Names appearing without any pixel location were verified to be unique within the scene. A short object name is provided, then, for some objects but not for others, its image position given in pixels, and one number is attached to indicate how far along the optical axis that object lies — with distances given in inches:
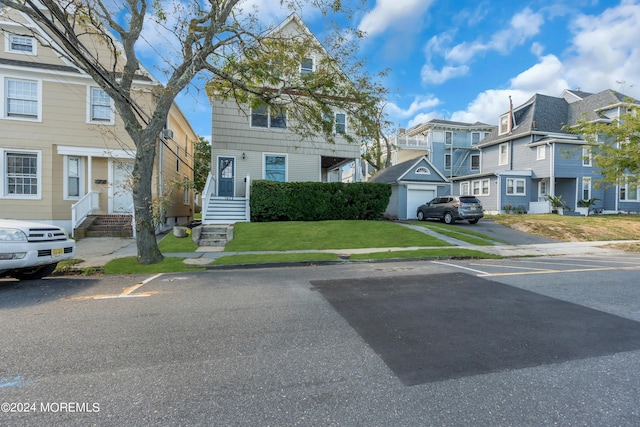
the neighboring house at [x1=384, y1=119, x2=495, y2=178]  1299.2
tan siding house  529.3
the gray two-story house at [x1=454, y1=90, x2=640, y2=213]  1000.2
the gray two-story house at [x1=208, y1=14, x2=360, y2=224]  665.0
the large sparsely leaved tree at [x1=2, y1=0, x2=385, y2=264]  322.3
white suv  222.4
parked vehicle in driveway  740.0
